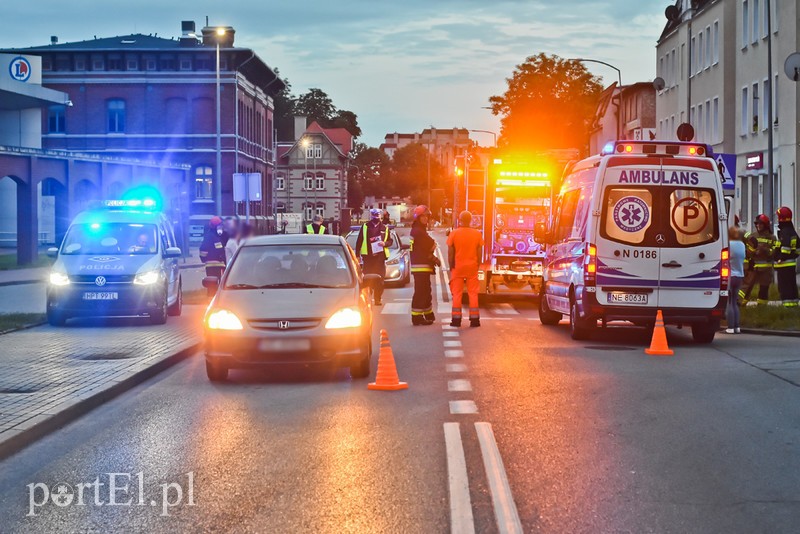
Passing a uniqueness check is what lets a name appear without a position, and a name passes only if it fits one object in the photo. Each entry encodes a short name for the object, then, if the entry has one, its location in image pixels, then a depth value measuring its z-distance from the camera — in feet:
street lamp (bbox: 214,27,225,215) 190.02
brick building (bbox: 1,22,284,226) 246.27
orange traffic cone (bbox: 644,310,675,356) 52.70
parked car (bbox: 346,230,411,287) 108.58
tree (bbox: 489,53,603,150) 272.72
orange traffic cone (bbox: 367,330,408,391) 40.52
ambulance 56.39
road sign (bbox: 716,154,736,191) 67.13
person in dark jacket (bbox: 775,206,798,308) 73.41
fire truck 88.12
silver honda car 41.57
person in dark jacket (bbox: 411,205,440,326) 67.62
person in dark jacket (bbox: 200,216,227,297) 80.07
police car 66.08
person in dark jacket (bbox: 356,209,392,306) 81.51
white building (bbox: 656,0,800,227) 142.20
